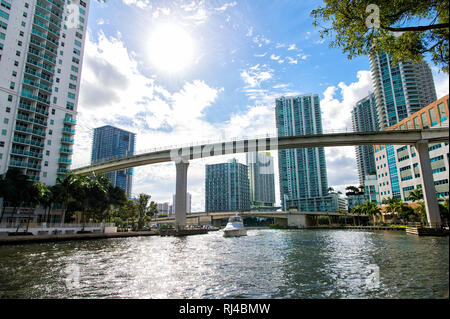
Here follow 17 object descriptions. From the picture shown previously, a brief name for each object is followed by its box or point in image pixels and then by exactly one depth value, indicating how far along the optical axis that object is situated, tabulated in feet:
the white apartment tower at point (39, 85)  202.18
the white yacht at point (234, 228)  184.85
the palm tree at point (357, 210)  327.26
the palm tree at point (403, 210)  218.59
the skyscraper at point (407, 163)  192.24
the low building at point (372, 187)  399.16
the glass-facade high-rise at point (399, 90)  456.86
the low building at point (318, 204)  618.85
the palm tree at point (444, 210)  169.00
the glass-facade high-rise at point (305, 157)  622.95
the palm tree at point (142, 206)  264.85
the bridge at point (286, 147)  156.97
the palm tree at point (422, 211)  187.27
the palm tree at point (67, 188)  181.47
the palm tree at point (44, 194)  177.78
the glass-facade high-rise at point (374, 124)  643.70
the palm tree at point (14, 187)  164.86
